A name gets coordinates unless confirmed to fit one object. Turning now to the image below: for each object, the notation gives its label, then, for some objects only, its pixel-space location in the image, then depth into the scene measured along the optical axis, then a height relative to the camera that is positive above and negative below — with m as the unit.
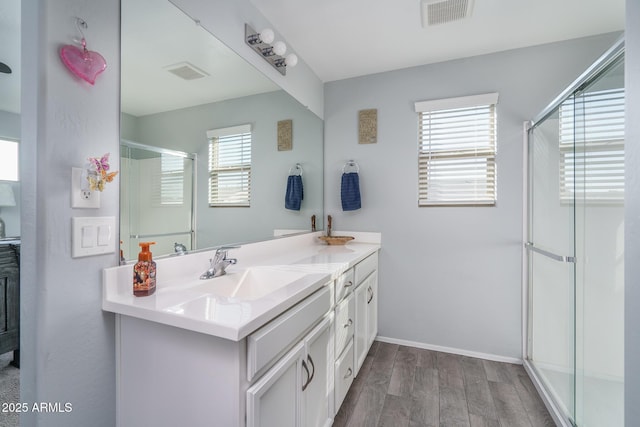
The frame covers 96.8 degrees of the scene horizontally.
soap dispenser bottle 0.98 -0.22
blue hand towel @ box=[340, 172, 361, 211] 2.48 +0.18
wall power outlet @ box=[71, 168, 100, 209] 0.88 +0.05
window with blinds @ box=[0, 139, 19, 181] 1.51 +0.25
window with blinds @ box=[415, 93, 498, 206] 2.22 +0.50
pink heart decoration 0.86 +0.47
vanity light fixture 1.66 +1.02
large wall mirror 1.08 +0.36
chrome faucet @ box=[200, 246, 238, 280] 1.25 -0.24
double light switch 0.88 -0.08
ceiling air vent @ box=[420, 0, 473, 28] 1.67 +1.24
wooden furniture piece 1.65 -0.52
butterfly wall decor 0.90 +0.12
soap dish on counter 2.39 -0.23
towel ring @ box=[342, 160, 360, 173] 2.57 +0.43
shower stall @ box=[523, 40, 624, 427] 1.20 -0.18
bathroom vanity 0.79 -0.43
